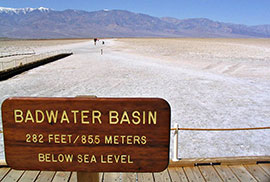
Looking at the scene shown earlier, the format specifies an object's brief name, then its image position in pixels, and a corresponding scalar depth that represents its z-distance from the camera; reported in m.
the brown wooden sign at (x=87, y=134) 2.04
